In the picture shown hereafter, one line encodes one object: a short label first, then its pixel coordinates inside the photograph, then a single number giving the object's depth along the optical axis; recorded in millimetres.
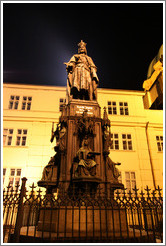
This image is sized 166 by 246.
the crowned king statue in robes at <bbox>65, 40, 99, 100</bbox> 8484
